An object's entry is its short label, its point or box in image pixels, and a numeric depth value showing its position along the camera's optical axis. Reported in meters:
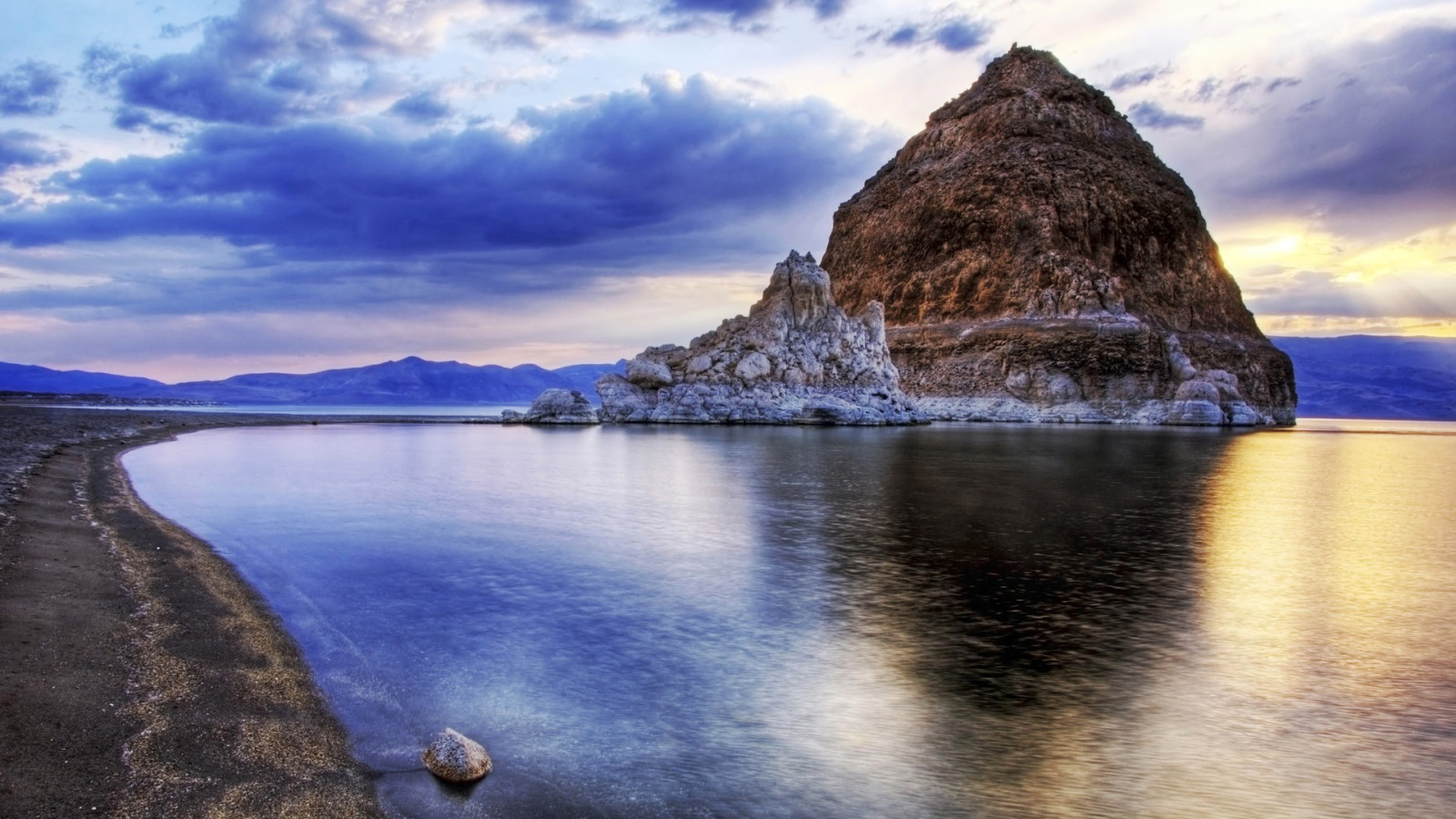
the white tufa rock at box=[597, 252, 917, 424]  76.38
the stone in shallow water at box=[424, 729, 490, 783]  6.32
